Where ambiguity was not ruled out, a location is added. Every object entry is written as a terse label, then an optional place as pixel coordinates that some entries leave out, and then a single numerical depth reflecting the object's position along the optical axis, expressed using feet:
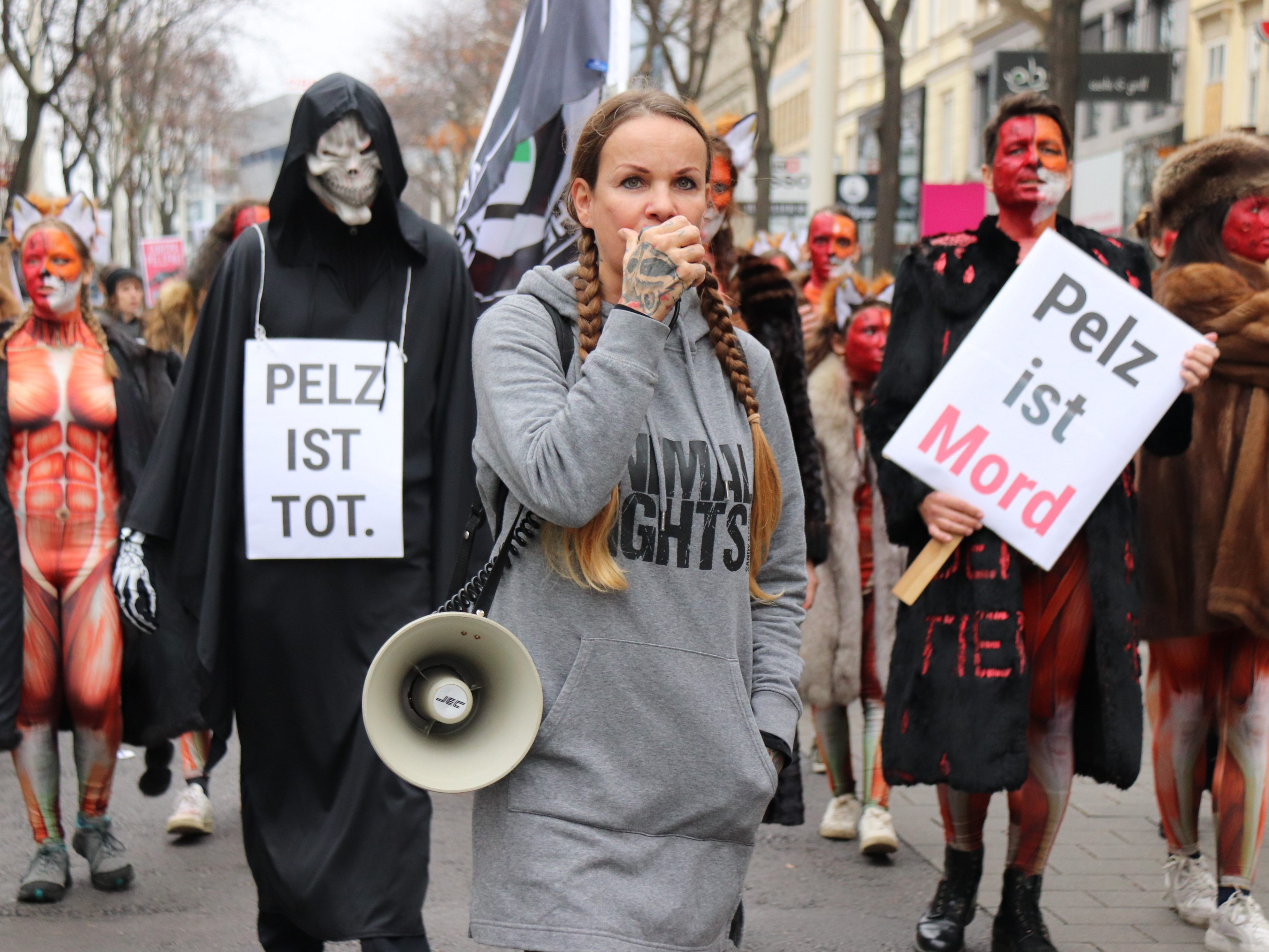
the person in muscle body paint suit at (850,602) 39.81
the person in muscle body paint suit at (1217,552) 31.91
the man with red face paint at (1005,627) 28.50
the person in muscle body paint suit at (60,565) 35.53
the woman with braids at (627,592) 16.43
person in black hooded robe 26.11
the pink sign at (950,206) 119.85
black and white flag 37.40
